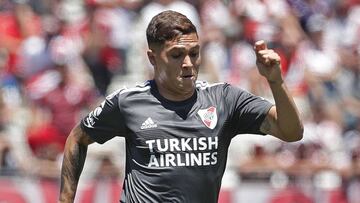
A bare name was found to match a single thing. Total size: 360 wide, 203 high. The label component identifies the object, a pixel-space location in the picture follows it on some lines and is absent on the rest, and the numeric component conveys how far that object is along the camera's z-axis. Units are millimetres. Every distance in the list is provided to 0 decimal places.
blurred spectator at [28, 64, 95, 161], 25047
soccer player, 12281
